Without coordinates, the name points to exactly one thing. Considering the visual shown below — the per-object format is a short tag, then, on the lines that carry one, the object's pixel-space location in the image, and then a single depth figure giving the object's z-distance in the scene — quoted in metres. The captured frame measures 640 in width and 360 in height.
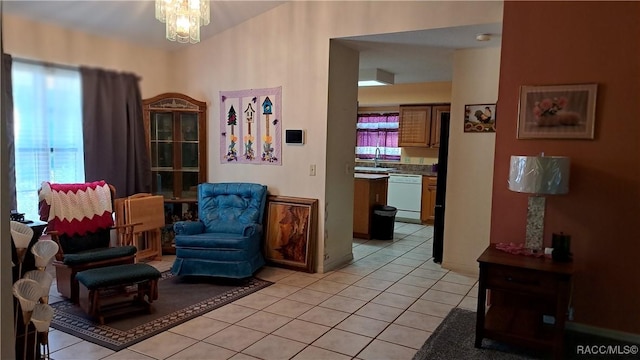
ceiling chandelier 3.02
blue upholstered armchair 3.98
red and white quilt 3.59
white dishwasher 7.35
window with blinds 3.82
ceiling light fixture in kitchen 6.07
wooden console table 2.56
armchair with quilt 3.49
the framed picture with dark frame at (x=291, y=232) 4.46
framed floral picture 2.99
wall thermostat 4.49
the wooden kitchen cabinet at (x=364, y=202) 6.08
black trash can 6.04
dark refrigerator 4.75
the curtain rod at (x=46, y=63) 3.76
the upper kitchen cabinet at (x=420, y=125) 7.35
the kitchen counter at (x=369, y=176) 6.18
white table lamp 2.76
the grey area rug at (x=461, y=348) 2.72
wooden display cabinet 5.04
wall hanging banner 4.66
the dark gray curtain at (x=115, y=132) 4.36
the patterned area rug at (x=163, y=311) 2.94
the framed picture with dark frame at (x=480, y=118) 4.32
